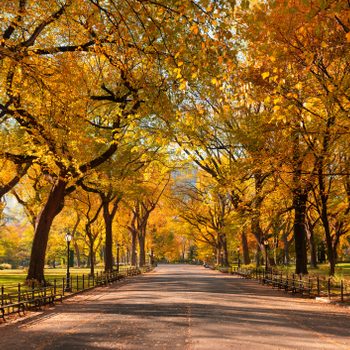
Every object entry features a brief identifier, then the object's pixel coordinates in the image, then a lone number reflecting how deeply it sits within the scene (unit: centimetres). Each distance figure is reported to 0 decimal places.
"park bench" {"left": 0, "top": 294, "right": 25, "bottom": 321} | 1420
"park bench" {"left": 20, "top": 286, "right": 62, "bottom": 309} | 1650
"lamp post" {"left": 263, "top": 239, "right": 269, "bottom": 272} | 3697
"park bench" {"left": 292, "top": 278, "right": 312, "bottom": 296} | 2282
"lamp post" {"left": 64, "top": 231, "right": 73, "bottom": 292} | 2414
